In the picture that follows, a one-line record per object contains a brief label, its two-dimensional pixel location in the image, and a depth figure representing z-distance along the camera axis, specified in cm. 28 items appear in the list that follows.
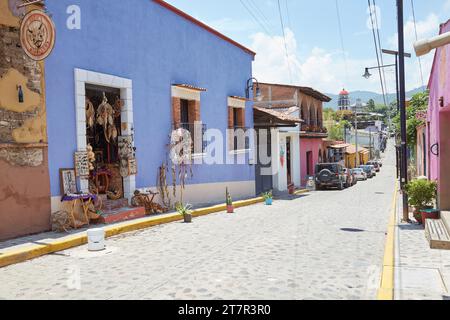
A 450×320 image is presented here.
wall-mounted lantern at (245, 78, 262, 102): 1875
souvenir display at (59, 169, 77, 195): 908
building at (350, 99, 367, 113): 11124
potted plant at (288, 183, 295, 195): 2196
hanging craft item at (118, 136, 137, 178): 1120
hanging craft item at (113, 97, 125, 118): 1128
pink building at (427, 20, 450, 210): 898
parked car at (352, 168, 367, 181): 3922
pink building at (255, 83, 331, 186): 2936
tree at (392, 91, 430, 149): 2644
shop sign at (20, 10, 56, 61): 796
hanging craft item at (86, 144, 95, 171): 987
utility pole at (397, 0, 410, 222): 1063
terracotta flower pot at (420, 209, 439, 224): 962
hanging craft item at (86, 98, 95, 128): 1062
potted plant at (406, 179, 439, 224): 994
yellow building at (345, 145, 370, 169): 5128
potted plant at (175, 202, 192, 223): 1123
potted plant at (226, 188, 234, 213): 1347
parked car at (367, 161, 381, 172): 5608
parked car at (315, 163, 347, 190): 2562
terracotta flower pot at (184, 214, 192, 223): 1123
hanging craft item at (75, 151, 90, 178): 950
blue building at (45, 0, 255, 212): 930
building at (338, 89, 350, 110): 11425
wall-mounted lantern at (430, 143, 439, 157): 1052
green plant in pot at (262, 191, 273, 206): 1614
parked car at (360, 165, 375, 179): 4363
